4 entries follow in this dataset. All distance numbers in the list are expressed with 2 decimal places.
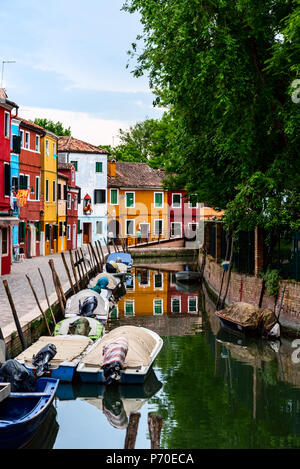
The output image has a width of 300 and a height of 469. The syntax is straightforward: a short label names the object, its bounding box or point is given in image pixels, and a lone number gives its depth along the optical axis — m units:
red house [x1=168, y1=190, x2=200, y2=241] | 60.38
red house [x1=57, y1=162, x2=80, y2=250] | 47.69
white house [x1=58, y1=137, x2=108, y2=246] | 54.05
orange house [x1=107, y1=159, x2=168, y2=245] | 57.69
